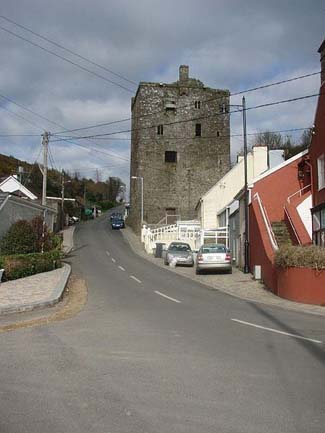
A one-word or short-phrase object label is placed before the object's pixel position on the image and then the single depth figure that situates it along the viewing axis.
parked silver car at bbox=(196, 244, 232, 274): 26.95
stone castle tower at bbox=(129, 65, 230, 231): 69.06
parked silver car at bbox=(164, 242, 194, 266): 34.03
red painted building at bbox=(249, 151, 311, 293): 23.15
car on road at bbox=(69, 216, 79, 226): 86.81
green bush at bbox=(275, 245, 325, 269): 16.55
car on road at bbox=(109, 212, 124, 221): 80.17
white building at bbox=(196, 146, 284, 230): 49.62
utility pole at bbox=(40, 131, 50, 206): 36.56
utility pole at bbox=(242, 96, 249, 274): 26.62
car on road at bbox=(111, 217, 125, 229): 76.88
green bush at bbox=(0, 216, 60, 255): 25.80
